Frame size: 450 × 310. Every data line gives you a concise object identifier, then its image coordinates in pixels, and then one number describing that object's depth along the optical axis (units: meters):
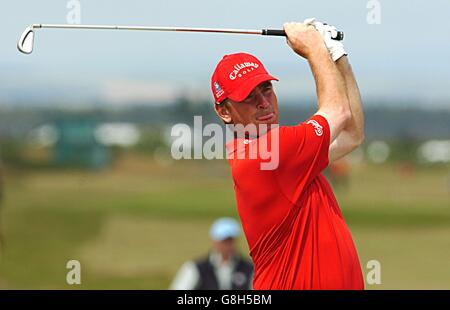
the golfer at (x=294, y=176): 10.10
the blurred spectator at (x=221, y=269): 18.97
